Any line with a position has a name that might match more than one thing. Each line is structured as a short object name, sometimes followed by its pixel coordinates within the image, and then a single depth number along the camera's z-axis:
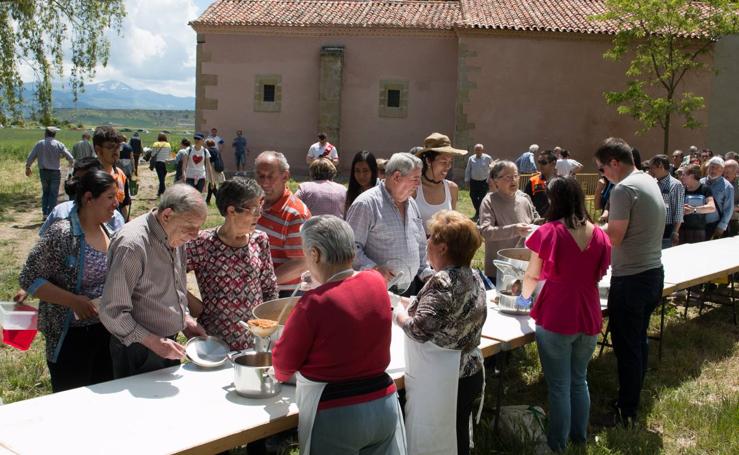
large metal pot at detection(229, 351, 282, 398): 2.93
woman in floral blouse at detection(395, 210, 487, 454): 3.09
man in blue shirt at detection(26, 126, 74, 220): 12.54
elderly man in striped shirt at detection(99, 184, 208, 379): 3.00
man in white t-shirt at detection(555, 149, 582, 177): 15.38
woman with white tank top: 5.11
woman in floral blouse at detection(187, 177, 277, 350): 3.46
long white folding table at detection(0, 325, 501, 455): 2.52
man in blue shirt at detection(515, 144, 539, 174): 15.31
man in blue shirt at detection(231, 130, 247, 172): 23.71
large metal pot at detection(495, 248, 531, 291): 4.54
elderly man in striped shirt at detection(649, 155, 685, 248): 7.59
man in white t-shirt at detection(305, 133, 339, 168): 13.88
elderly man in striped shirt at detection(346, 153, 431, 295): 4.29
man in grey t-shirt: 4.32
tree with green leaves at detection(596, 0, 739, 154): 18.80
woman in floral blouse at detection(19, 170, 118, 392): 3.40
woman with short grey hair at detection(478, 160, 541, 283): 5.29
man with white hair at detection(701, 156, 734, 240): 8.38
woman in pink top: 3.90
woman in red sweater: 2.60
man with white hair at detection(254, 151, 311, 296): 4.22
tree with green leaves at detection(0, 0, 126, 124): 16.62
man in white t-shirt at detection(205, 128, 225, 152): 21.50
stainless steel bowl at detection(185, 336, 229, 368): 3.22
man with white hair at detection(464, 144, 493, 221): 14.73
